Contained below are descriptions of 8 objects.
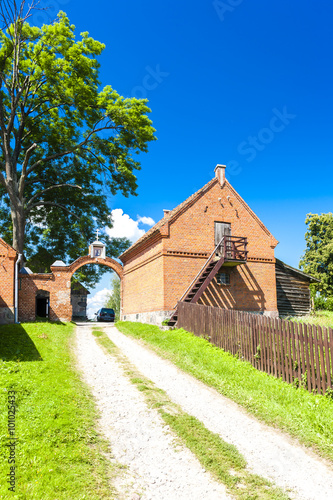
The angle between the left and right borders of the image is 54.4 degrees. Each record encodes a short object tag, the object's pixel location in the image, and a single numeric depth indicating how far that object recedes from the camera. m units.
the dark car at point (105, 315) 32.41
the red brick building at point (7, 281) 17.62
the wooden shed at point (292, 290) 21.59
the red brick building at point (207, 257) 17.61
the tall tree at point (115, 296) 55.78
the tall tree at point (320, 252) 36.19
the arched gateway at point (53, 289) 19.80
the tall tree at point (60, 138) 21.48
